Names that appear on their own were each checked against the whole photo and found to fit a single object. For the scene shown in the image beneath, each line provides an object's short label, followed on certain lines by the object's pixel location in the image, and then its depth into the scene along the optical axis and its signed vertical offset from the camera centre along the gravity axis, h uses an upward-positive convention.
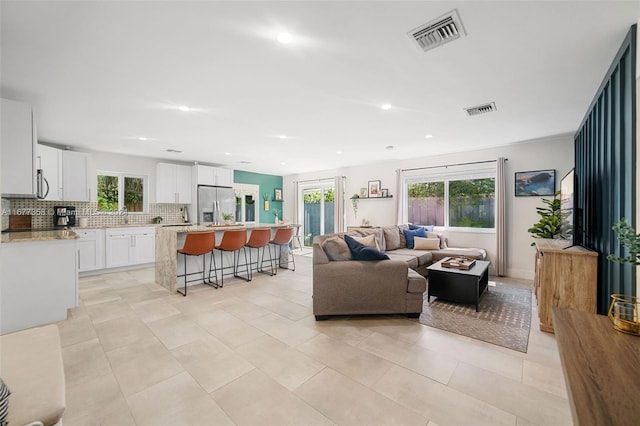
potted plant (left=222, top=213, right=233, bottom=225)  5.47 -0.16
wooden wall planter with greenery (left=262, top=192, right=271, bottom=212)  8.96 +0.37
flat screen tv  2.93 +0.06
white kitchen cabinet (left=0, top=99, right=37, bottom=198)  2.84 +0.67
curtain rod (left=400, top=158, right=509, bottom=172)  5.44 +1.01
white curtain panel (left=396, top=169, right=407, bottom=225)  6.61 +0.37
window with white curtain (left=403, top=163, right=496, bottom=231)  5.60 +0.32
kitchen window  5.93 +0.43
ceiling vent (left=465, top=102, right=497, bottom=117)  3.34 +1.31
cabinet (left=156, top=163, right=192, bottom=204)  6.37 +0.68
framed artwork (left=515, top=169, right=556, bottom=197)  4.85 +0.52
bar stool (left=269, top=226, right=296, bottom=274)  5.40 -0.50
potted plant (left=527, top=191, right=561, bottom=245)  4.16 -0.19
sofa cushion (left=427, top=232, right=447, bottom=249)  5.67 -0.55
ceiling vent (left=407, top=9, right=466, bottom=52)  1.87 +1.32
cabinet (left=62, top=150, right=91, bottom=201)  5.12 +0.68
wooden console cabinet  2.60 -0.68
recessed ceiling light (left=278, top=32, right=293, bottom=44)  2.02 +1.32
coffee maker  5.10 -0.11
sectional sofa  3.13 -0.90
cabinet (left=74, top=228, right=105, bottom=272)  5.10 -0.72
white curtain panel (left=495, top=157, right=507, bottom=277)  5.17 -0.26
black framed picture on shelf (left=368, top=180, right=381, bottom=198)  7.09 +0.61
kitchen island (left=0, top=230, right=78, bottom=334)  2.85 -0.75
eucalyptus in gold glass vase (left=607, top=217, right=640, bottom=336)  1.10 -0.41
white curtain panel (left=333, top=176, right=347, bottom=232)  7.78 +0.21
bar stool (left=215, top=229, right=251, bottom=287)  4.50 -0.49
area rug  2.70 -1.24
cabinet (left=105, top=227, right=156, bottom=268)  5.46 -0.73
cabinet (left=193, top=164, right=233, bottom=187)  6.83 +0.94
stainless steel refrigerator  6.88 +0.22
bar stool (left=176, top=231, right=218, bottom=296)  4.02 -0.50
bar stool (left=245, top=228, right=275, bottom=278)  4.93 -0.49
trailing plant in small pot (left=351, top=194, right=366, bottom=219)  7.48 +0.23
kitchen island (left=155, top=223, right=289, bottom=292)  4.23 -0.74
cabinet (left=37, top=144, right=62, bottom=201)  4.71 +0.78
